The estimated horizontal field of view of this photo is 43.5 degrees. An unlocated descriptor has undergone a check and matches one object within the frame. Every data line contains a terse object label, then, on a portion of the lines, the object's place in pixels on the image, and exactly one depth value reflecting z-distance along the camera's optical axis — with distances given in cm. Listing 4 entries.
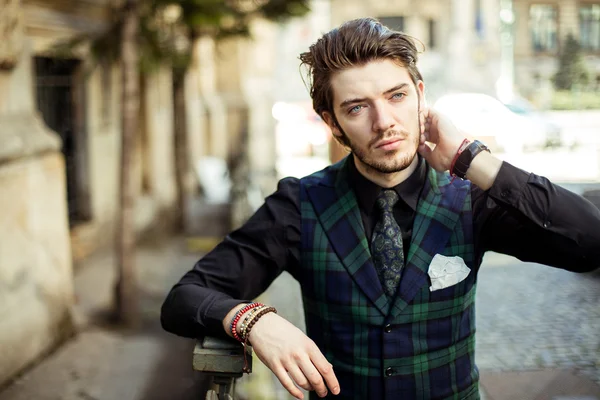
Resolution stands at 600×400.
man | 199
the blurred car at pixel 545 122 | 2133
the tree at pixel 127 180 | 654
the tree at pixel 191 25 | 794
